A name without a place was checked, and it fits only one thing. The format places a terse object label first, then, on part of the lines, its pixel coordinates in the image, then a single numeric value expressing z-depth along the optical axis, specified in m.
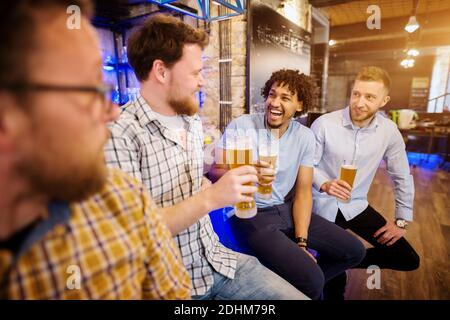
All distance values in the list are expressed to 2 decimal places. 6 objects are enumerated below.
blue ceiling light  2.29
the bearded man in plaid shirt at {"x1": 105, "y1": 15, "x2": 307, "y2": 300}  0.99
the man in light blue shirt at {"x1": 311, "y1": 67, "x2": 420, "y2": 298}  2.01
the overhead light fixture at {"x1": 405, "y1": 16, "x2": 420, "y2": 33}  5.15
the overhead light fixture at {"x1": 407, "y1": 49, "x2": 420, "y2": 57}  7.37
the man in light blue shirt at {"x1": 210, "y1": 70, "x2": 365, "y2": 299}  1.35
